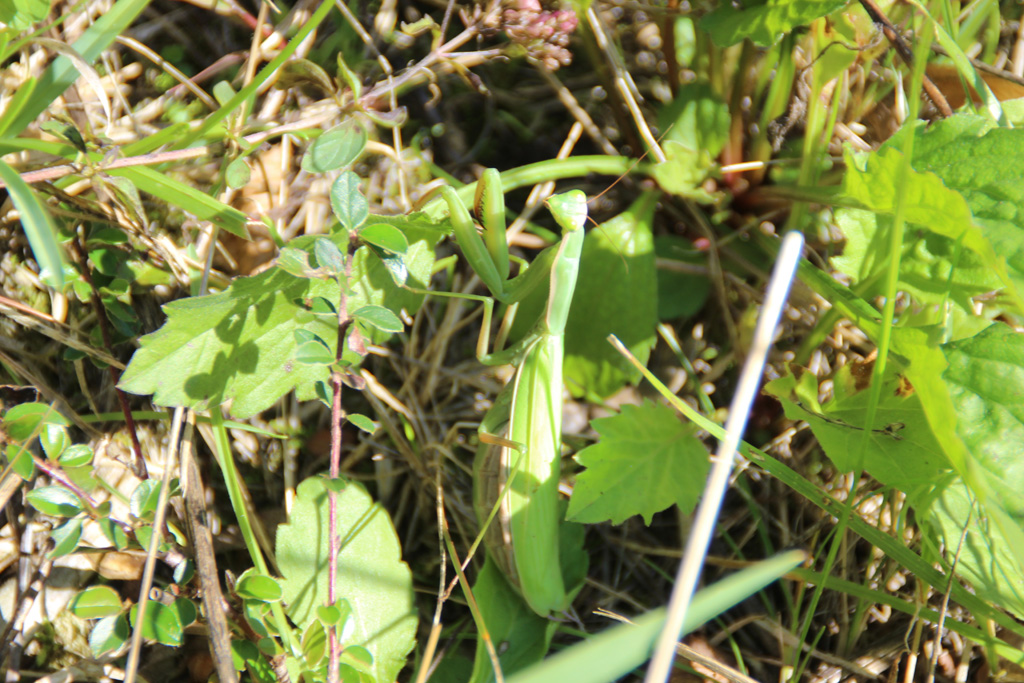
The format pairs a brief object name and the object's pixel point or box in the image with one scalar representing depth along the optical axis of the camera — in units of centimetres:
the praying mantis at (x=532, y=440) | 39
